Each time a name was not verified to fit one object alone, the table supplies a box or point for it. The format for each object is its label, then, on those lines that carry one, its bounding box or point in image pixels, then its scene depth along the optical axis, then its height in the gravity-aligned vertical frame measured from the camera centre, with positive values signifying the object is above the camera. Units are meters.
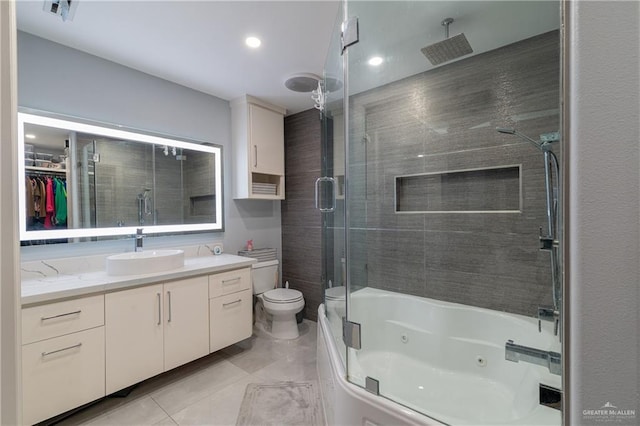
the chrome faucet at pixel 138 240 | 2.18 -0.22
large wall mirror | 1.76 +0.25
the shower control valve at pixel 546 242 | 1.28 -0.16
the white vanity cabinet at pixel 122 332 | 1.41 -0.74
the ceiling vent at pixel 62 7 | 1.48 +1.13
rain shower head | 1.74 +1.07
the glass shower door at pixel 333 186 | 1.85 +0.20
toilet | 2.54 -0.86
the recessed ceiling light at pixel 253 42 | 1.84 +1.15
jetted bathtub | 1.12 -0.82
